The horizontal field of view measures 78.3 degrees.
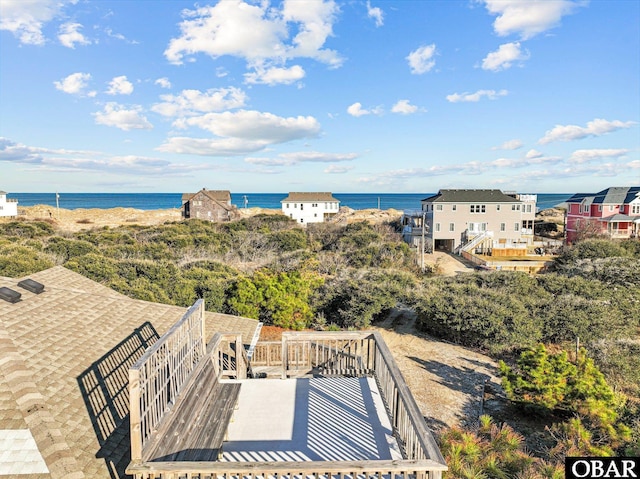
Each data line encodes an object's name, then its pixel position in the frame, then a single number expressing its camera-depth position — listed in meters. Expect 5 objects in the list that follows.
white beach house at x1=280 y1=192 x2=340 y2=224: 60.34
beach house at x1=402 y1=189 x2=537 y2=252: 38.34
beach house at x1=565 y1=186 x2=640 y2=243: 39.50
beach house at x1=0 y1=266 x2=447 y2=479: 3.46
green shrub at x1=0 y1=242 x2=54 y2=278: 14.79
